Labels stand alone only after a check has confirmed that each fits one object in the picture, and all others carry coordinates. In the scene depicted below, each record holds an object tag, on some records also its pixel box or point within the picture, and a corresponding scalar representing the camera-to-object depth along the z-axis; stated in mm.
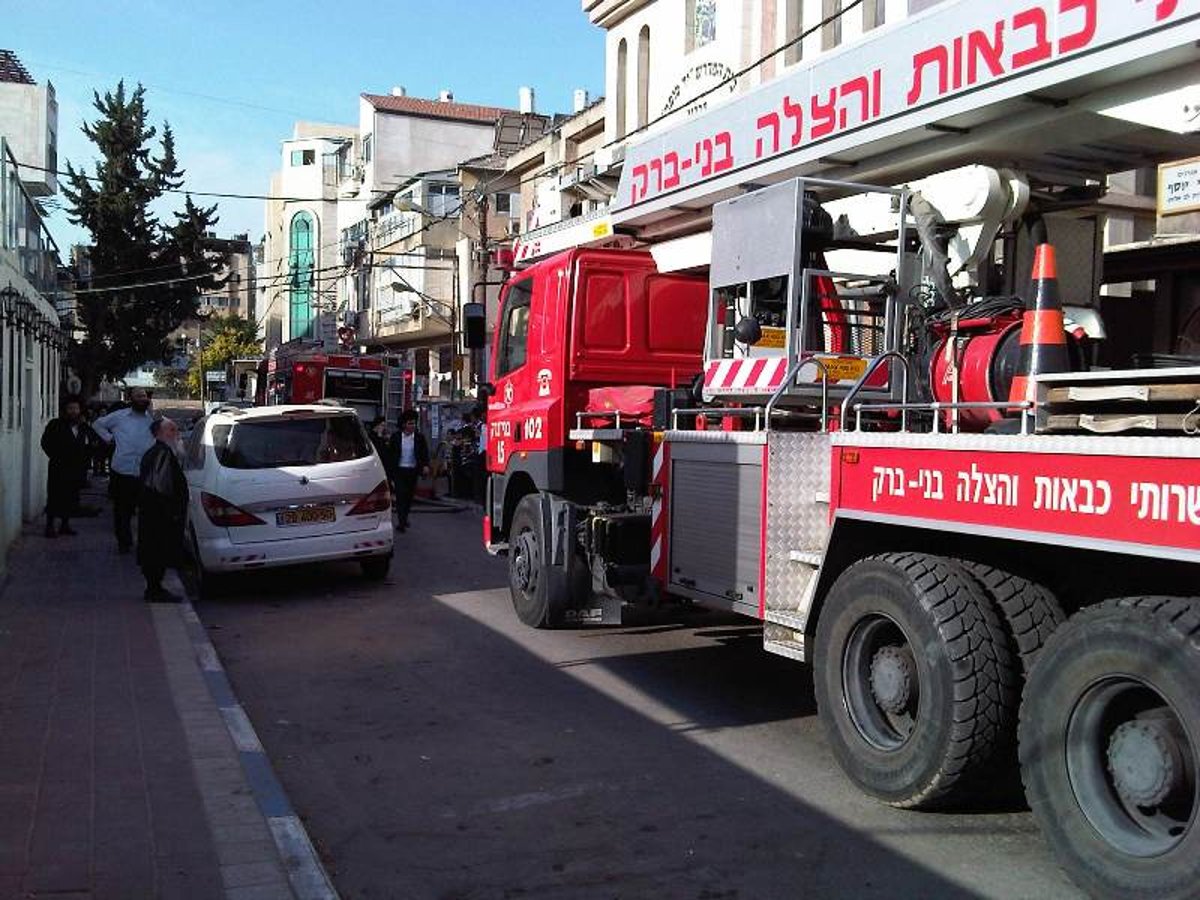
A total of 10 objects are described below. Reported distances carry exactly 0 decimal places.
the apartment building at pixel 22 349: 13211
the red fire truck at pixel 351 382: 27812
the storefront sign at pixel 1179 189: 6887
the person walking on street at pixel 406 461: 16328
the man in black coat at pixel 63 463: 13806
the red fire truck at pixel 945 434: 3820
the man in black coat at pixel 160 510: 9695
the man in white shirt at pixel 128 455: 13266
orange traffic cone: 4625
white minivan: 10242
